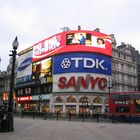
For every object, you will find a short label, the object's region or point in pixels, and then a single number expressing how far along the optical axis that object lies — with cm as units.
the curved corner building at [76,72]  3672
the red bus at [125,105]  2028
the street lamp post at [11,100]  964
